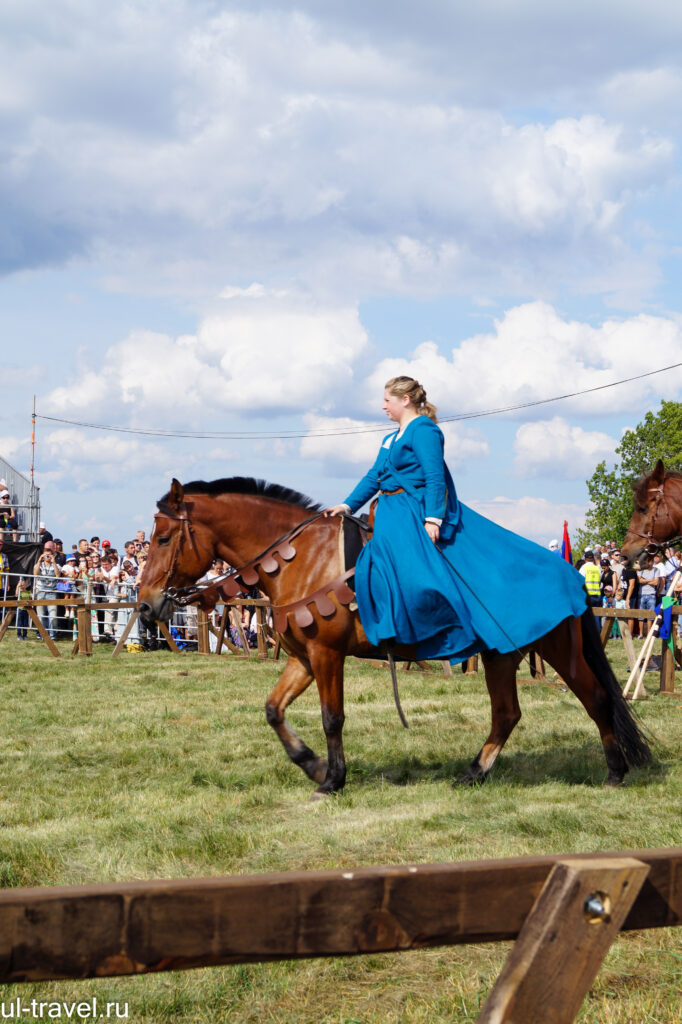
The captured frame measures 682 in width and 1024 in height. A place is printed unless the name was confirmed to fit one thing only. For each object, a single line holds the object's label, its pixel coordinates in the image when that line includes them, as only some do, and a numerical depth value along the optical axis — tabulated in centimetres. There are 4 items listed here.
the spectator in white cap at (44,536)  2406
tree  4628
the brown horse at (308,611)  686
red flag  1224
